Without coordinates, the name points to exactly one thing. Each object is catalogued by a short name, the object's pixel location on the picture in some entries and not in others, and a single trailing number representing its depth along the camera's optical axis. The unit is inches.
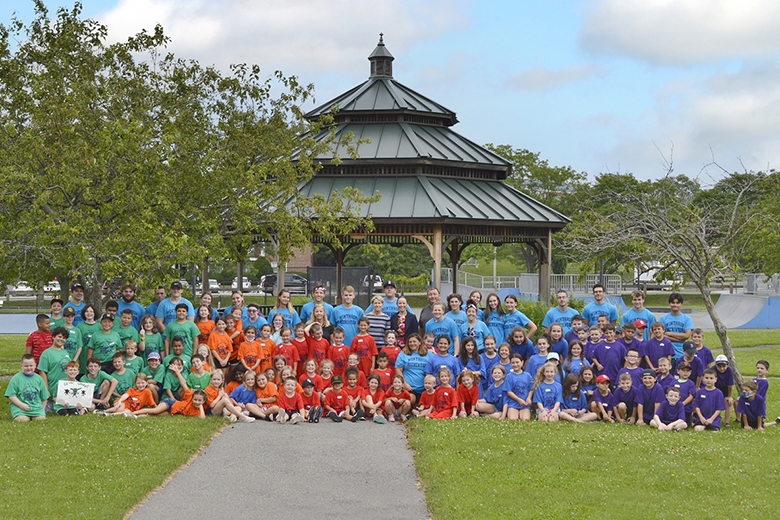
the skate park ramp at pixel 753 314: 1560.0
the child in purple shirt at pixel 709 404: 513.3
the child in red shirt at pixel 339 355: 565.9
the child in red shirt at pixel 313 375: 544.7
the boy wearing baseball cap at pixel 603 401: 530.3
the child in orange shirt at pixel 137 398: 541.6
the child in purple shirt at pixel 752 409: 526.0
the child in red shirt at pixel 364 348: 567.8
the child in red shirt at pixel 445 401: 538.9
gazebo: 1060.5
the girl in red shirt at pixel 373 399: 542.6
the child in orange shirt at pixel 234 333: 581.3
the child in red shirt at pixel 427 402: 542.6
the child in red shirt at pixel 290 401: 535.8
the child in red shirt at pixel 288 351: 565.9
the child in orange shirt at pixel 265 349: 567.2
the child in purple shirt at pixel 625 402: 526.9
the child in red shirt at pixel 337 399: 542.8
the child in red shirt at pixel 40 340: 560.7
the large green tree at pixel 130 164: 661.9
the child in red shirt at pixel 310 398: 539.5
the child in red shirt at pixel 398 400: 541.0
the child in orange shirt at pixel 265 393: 541.3
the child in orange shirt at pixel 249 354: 565.9
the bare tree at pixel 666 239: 621.0
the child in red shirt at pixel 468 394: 543.5
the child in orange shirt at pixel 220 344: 570.6
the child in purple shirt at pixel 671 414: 511.1
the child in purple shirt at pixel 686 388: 517.2
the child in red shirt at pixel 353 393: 540.7
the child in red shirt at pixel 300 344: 572.1
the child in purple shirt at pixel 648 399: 519.8
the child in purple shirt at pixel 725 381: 528.2
